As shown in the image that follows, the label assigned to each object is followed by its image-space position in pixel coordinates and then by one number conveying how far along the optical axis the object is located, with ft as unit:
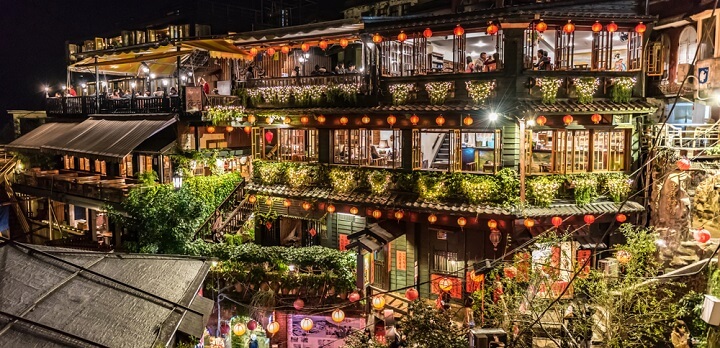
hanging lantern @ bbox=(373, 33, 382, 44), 68.44
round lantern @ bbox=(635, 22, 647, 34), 61.42
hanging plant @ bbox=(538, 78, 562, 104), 61.41
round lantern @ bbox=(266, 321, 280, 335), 58.70
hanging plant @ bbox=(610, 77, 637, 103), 62.85
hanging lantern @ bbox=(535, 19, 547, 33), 58.23
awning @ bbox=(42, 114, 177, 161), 83.10
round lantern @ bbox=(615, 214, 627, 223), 62.98
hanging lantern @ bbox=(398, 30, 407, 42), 66.18
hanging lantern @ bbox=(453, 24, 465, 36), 62.23
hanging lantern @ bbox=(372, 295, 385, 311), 58.44
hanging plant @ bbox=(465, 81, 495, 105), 62.59
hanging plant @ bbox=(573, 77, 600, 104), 61.93
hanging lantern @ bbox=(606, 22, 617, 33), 60.70
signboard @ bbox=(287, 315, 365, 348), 61.87
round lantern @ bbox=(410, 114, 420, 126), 65.31
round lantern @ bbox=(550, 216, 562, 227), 59.67
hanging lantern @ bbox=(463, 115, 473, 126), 61.72
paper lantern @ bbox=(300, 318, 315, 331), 59.67
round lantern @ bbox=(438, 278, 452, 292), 60.16
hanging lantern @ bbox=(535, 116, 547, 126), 58.44
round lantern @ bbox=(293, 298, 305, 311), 62.44
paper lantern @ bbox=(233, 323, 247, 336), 59.00
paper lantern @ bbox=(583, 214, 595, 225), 60.44
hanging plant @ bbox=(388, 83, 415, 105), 68.28
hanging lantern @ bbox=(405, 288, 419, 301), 57.98
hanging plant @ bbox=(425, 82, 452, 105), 65.05
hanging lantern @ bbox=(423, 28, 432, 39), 64.69
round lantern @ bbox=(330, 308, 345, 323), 57.67
